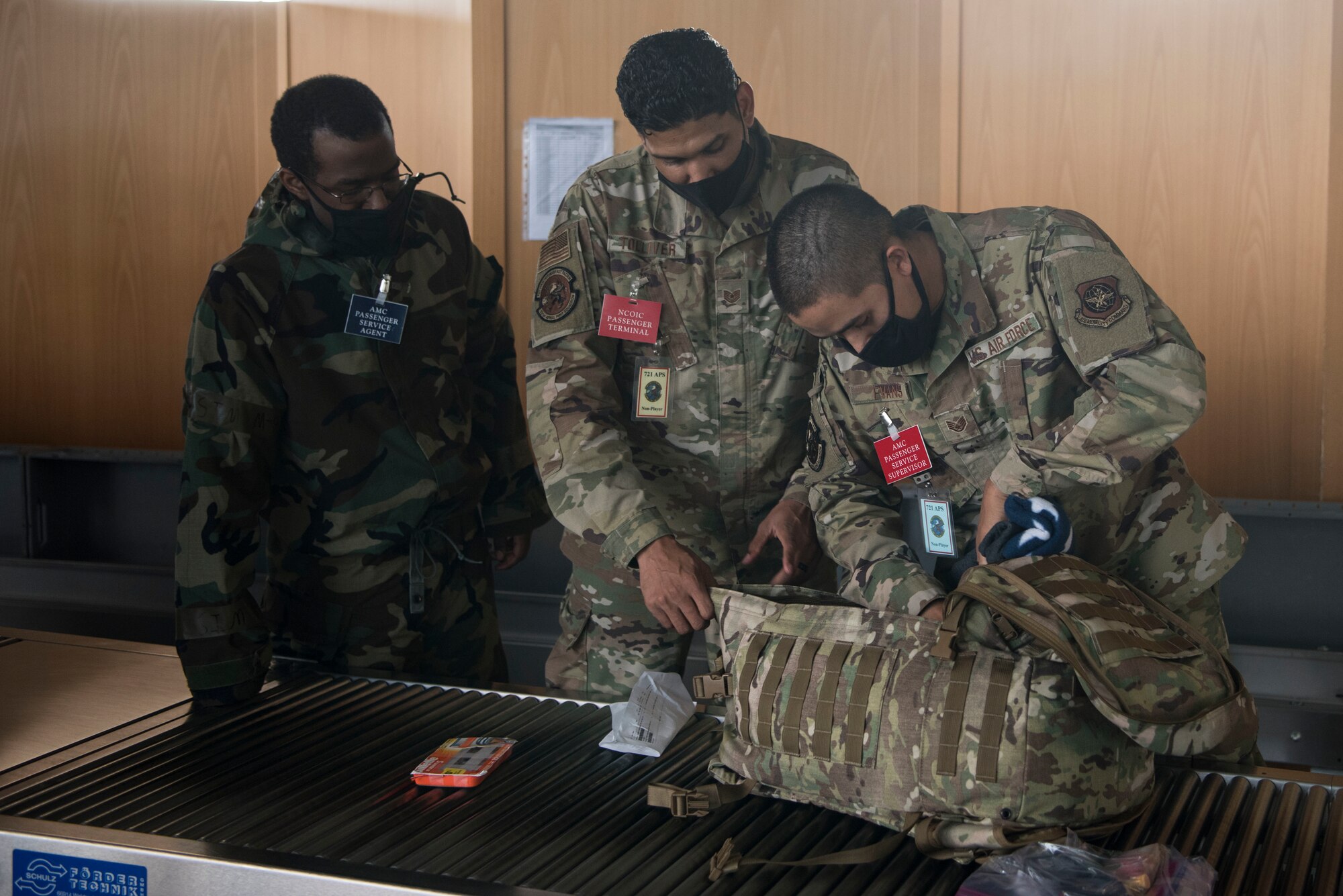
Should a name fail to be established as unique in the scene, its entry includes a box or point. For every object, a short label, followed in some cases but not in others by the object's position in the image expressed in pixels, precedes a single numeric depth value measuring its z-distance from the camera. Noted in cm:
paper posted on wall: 324
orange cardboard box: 123
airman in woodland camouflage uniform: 170
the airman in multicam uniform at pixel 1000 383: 140
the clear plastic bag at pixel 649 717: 133
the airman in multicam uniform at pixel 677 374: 168
